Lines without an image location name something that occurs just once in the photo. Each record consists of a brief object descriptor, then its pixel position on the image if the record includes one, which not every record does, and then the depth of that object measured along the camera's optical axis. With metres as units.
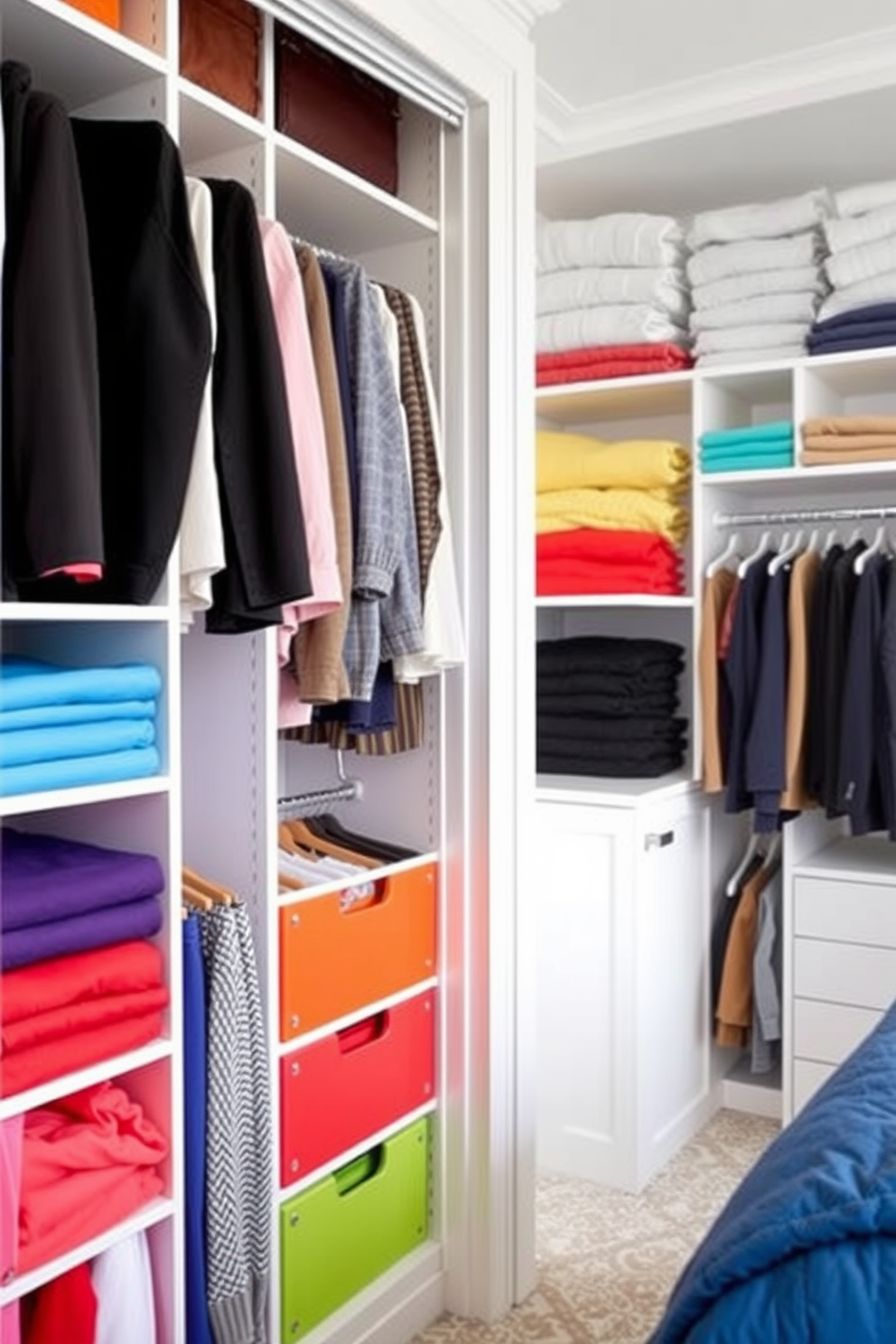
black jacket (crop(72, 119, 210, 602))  1.53
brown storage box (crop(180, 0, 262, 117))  1.82
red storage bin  1.94
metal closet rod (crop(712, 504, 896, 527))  3.07
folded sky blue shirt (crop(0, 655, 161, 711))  1.44
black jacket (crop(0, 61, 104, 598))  1.38
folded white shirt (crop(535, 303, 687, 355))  3.15
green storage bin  1.95
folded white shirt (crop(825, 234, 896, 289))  2.90
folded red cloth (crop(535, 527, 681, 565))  3.09
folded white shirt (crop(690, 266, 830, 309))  3.04
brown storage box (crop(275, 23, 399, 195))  2.01
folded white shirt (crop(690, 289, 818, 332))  3.05
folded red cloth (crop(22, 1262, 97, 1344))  1.51
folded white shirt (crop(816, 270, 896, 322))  2.91
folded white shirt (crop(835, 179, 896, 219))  2.91
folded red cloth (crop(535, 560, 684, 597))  3.10
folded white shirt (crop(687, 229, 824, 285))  3.04
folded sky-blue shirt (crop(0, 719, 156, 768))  1.43
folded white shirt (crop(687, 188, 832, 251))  3.02
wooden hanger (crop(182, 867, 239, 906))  1.80
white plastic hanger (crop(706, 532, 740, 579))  3.14
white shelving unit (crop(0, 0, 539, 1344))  1.62
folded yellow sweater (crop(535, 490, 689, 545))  3.09
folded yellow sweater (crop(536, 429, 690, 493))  3.07
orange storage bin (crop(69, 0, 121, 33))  1.55
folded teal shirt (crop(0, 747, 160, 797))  1.43
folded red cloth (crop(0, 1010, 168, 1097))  1.43
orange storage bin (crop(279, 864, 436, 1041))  1.92
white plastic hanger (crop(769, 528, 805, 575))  3.02
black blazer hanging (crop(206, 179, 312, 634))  1.66
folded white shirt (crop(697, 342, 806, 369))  3.05
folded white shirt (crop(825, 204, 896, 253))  2.90
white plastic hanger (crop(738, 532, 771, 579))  3.07
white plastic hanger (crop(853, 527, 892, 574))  2.89
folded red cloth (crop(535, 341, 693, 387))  3.15
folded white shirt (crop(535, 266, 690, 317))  3.14
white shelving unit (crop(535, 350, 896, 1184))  2.88
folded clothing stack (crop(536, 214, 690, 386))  3.14
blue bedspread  0.97
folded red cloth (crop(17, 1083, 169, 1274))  1.47
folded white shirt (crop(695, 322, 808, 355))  3.06
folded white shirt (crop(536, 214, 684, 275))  3.12
